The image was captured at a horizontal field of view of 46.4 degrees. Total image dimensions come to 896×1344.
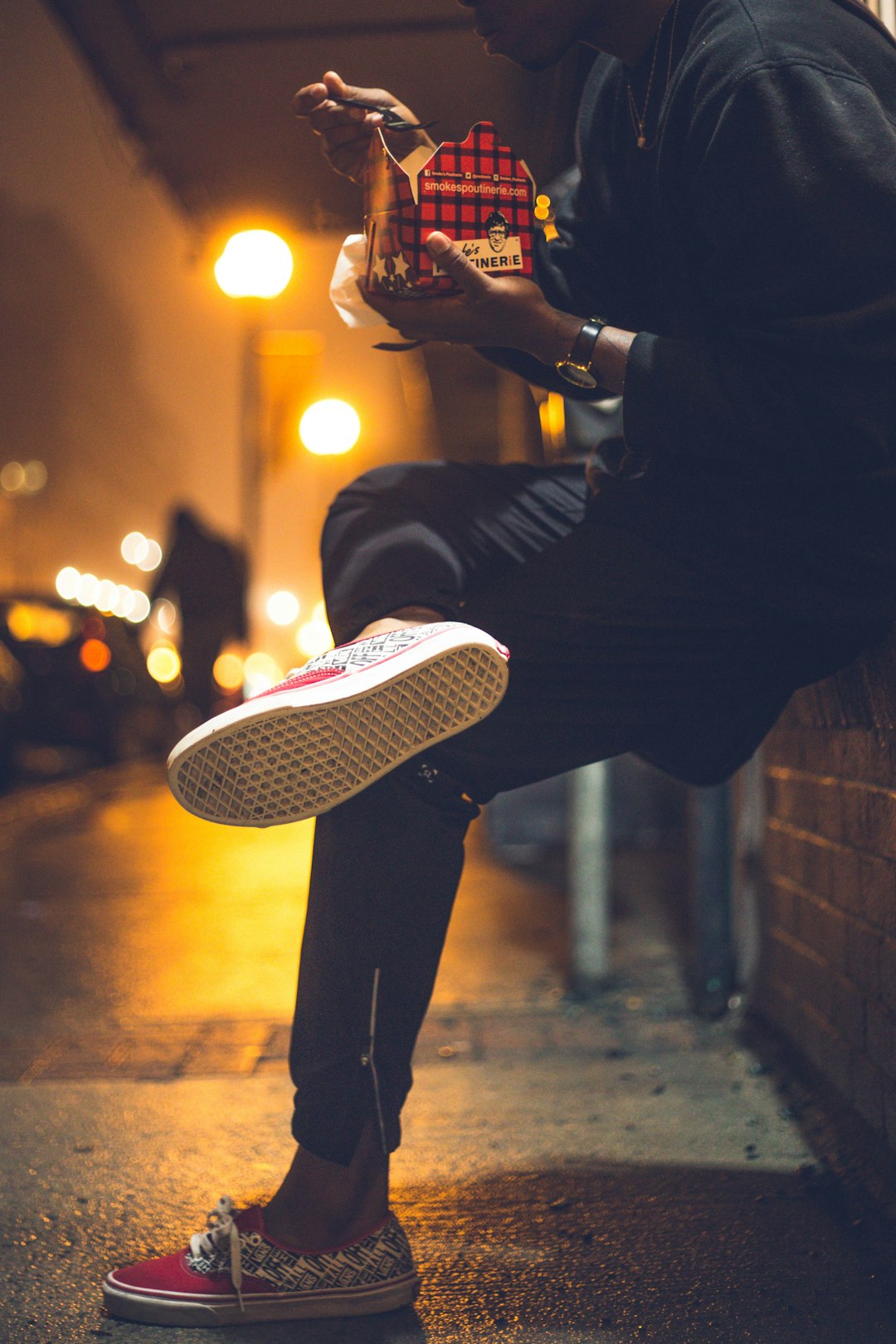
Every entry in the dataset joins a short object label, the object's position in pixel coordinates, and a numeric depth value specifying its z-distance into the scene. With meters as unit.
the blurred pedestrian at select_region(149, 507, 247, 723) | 10.22
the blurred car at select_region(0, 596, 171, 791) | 8.02
